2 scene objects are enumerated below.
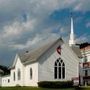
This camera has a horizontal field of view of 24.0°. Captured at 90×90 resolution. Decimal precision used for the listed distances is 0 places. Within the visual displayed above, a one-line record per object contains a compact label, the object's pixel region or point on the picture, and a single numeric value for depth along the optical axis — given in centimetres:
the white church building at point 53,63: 3643
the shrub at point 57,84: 3454
